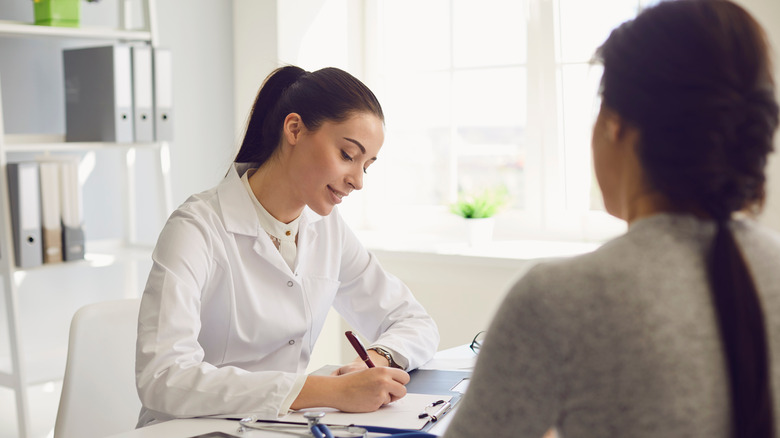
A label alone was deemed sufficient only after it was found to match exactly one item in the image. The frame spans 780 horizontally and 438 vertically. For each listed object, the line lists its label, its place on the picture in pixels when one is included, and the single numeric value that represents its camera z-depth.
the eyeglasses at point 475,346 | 1.75
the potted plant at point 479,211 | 2.88
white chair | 1.62
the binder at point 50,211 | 2.31
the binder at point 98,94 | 2.42
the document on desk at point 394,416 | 1.24
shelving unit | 2.24
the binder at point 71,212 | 2.37
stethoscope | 1.14
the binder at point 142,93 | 2.48
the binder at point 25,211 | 2.23
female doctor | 1.36
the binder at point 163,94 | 2.54
